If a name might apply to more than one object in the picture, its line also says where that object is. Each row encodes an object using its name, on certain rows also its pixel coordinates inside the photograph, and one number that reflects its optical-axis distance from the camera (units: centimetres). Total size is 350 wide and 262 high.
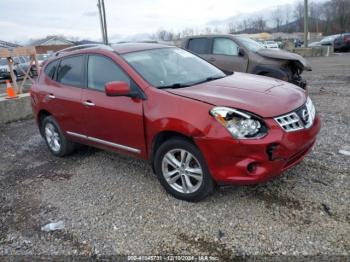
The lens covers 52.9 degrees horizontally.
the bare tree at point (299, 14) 8662
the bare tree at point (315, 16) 7693
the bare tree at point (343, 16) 6331
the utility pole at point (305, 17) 2652
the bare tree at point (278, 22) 10301
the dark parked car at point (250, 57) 827
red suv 339
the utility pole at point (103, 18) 2714
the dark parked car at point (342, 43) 2889
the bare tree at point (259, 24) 10131
